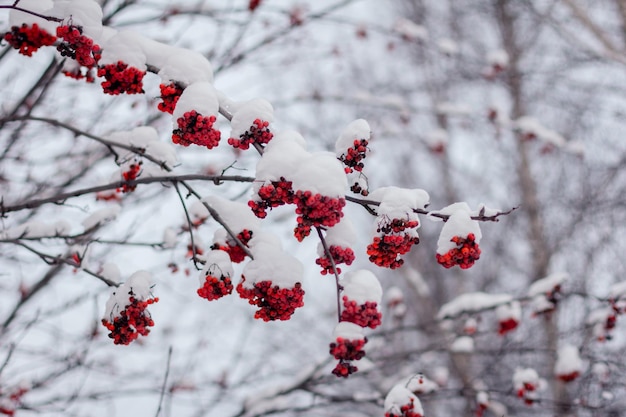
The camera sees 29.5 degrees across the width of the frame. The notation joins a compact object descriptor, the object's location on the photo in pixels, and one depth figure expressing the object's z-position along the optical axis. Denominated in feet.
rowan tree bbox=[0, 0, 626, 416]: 5.02
